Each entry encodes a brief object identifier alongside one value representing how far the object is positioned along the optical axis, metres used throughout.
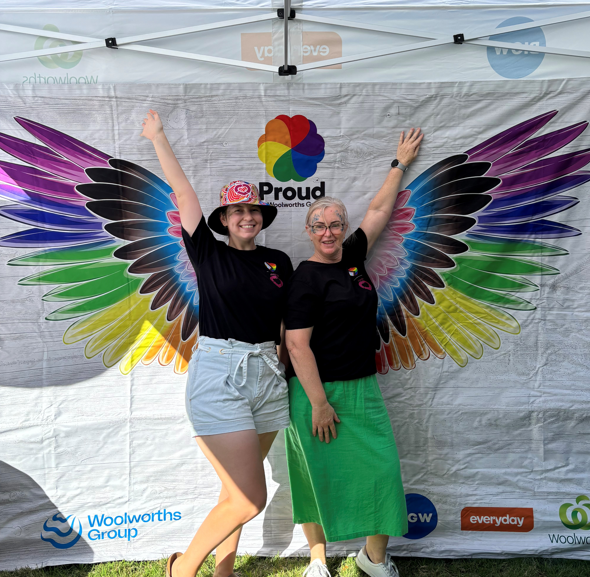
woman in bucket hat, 2.21
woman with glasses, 2.33
